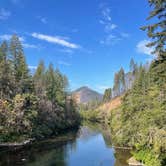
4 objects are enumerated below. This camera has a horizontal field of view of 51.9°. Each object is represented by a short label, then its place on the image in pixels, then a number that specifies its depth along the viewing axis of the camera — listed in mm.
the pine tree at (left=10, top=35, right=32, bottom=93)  42110
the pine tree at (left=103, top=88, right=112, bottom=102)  108794
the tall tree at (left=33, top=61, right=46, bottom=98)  49989
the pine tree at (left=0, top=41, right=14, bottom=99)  37866
